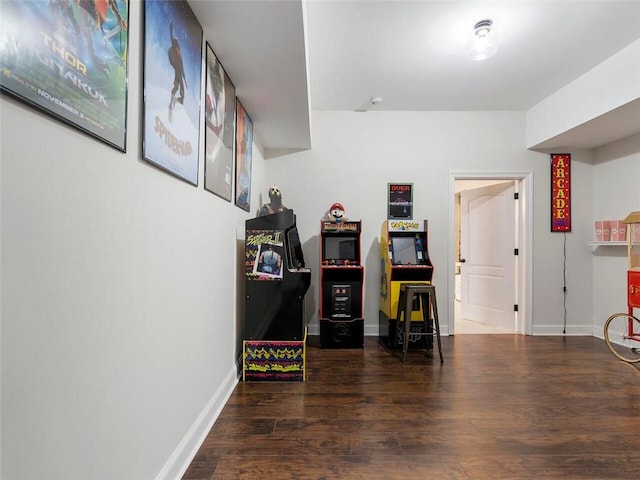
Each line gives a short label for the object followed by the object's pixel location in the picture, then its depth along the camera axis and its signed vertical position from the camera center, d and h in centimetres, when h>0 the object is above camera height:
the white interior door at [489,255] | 430 -13
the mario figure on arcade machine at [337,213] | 378 +39
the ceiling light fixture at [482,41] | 246 +165
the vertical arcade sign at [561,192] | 407 +70
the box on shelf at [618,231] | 358 +18
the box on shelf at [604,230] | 374 +19
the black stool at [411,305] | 314 -61
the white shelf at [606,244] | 356 +3
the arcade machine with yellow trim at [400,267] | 350 -24
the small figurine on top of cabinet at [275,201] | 334 +48
